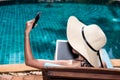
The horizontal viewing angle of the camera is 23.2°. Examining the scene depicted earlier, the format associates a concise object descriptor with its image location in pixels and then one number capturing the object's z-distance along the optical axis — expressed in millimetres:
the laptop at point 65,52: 4148
